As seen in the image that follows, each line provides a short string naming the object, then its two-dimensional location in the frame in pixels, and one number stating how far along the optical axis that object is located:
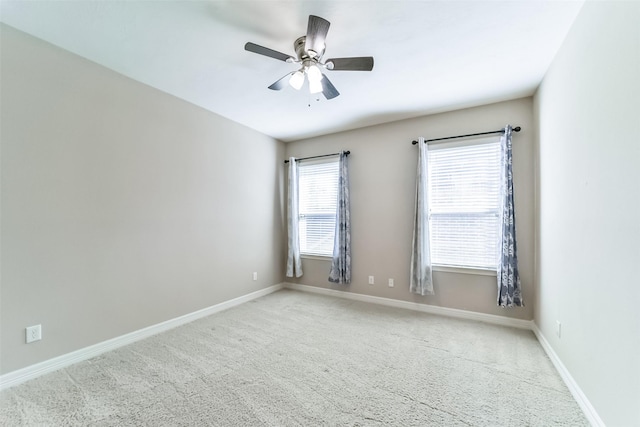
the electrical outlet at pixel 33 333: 2.00
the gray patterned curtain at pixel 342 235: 3.96
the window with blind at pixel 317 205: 4.28
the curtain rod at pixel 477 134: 2.97
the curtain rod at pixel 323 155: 4.03
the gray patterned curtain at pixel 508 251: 2.89
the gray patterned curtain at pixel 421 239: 3.37
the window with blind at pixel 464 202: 3.13
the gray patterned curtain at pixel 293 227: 4.47
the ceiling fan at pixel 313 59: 1.72
